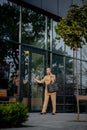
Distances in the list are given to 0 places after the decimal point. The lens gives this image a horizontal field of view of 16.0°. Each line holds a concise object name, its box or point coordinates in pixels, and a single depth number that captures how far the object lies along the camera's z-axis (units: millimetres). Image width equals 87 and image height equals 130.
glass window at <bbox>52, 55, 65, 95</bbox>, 14838
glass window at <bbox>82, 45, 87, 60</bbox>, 17185
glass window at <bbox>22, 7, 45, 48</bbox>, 13200
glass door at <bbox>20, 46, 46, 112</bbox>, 12968
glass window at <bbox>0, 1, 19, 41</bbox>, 12149
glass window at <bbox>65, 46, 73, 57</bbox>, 15818
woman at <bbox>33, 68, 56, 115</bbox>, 12483
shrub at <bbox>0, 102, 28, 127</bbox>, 6934
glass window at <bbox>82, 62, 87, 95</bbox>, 16574
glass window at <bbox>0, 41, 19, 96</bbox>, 11896
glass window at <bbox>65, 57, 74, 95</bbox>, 15525
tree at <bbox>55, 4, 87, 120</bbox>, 9679
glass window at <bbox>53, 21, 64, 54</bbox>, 14918
